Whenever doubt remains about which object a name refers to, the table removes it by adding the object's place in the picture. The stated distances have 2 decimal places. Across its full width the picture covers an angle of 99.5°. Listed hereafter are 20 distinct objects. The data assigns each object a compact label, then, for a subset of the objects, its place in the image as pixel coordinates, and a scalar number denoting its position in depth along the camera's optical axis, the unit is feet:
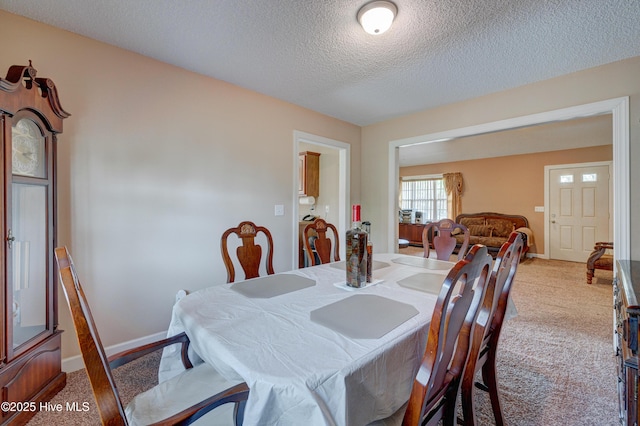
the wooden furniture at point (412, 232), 26.32
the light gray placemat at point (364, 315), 3.36
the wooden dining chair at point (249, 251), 6.63
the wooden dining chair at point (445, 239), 8.32
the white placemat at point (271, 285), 4.79
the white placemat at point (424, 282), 5.01
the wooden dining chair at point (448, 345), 2.54
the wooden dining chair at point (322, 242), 8.10
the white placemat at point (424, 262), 6.89
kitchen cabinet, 15.15
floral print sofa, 20.08
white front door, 18.11
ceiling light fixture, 5.30
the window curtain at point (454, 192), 24.73
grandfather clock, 4.59
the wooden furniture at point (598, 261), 13.51
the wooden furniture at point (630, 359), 2.98
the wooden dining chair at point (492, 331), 3.73
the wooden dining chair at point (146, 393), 2.21
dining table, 2.43
